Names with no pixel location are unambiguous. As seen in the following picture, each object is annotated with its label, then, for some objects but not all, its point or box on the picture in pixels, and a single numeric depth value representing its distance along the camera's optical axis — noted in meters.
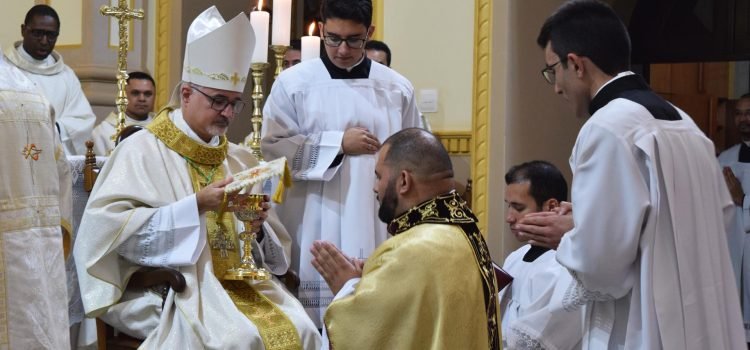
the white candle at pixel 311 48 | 5.28
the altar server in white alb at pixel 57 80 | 7.50
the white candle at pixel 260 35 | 4.91
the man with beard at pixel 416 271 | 2.93
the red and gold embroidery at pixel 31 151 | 3.62
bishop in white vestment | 4.17
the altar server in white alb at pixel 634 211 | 2.96
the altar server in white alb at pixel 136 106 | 7.49
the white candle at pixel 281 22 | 5.05
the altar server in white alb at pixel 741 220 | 7.52
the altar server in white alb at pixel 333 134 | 4.65
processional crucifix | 5.42
